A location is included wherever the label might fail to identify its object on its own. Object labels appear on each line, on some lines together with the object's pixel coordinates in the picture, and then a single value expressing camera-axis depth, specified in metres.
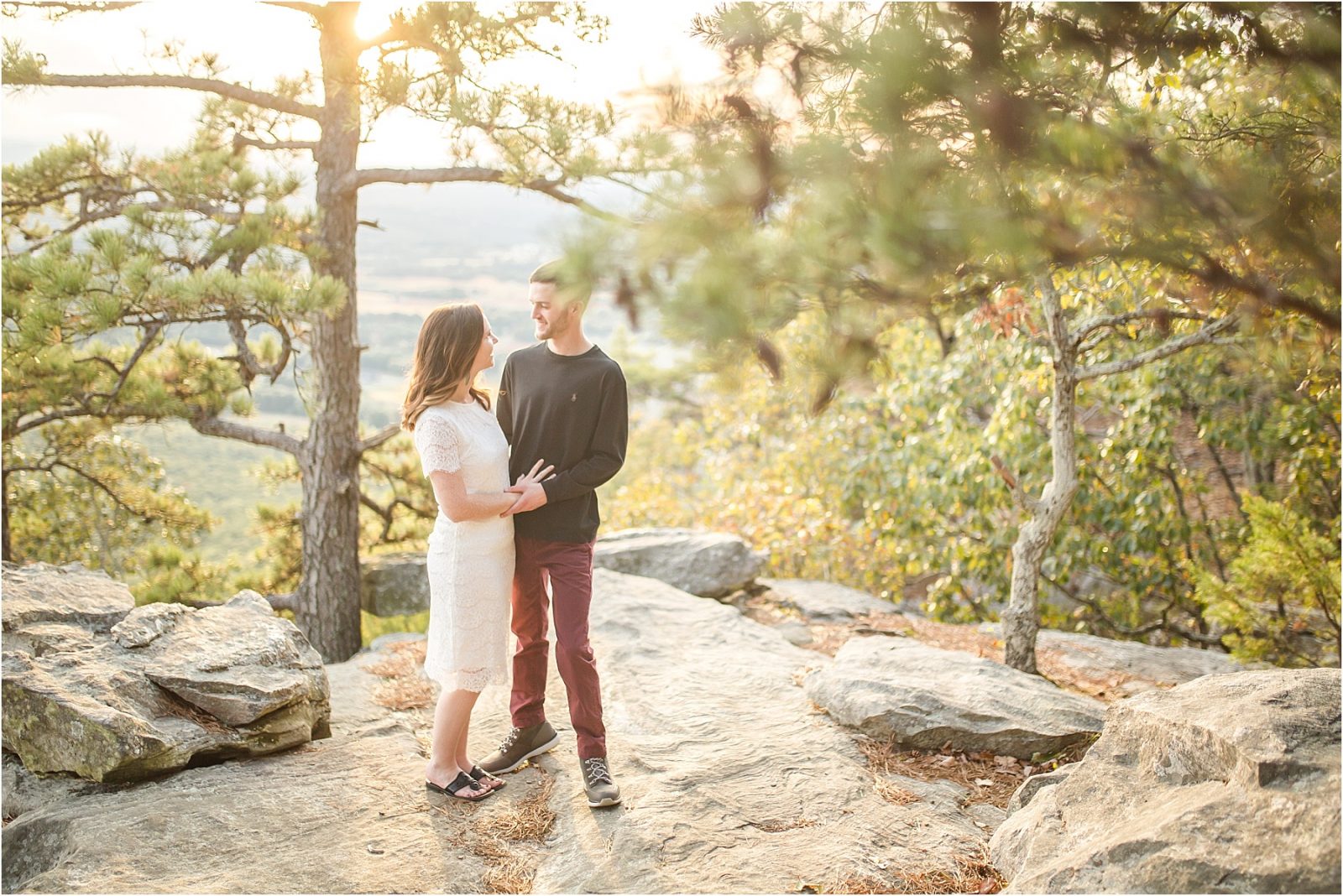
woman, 3.21
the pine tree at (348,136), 5.30
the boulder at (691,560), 6.87
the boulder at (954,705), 3.86
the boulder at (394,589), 7.44
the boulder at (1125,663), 5.29
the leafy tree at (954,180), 1.82
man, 3.40
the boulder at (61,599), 3.93
